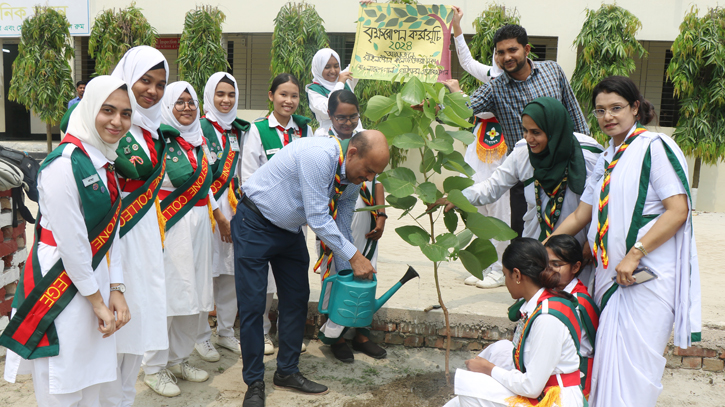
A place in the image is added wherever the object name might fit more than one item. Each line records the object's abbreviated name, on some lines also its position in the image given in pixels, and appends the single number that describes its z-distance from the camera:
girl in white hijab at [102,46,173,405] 2.41
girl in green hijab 2.64
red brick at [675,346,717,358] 3.54
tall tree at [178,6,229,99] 9.55
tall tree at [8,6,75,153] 10.08
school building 9.23
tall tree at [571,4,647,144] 8.38
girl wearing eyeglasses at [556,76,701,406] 2.23
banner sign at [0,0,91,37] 10.73
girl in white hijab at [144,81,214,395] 2.96
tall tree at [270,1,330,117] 9.16
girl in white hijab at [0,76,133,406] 1.92
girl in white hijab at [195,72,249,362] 3.44
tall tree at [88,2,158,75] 9.91
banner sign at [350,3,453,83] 4.06
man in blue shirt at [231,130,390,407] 2.66
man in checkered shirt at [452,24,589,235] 3.54
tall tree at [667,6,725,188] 8.19
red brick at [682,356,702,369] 3.56
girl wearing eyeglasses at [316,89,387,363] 3.41
